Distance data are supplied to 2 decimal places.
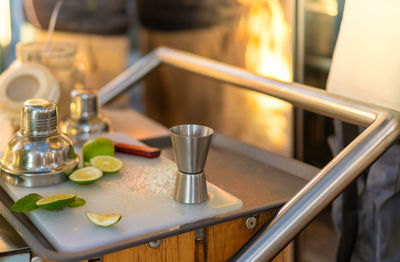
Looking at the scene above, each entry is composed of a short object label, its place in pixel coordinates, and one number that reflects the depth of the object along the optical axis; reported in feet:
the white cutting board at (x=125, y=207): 3.01
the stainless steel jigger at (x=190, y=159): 3.19
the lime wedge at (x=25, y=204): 3.23
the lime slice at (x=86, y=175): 3.62
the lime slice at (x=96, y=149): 4.03
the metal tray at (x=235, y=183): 2.92
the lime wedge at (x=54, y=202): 3.20
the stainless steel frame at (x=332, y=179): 3.08
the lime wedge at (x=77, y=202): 3.33
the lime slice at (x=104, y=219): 3.05
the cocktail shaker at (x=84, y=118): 4.62
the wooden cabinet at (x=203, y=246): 3.10
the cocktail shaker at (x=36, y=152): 3.61
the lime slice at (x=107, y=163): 3.81
